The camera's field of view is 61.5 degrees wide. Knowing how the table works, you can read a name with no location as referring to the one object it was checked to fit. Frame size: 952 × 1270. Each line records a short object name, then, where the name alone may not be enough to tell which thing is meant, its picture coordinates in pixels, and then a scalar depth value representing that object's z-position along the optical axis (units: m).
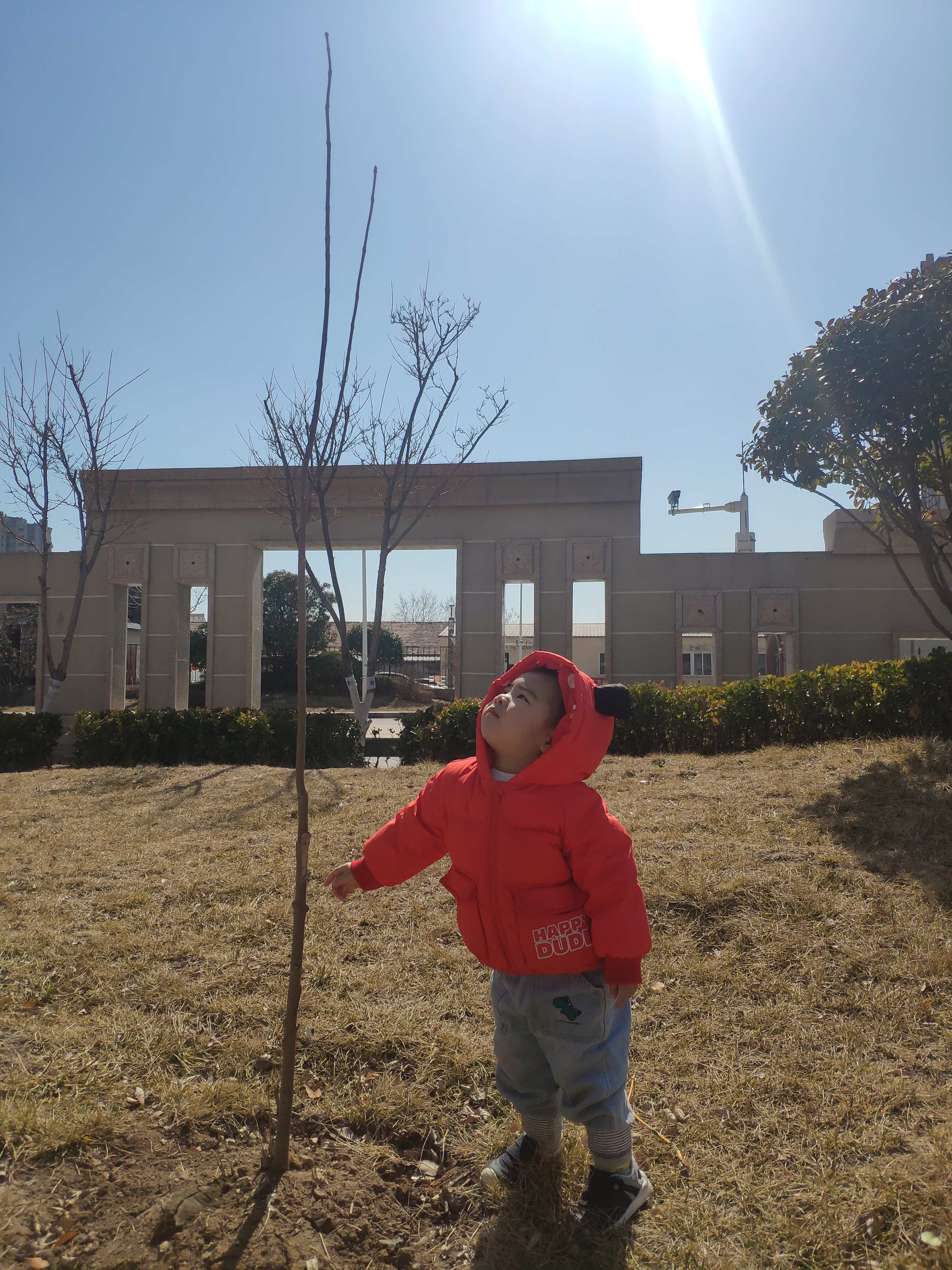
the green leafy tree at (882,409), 6.13
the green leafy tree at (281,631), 24.48
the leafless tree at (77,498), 11.48
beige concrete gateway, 12.58
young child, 1.81
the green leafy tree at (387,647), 27.00
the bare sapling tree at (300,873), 1.94
